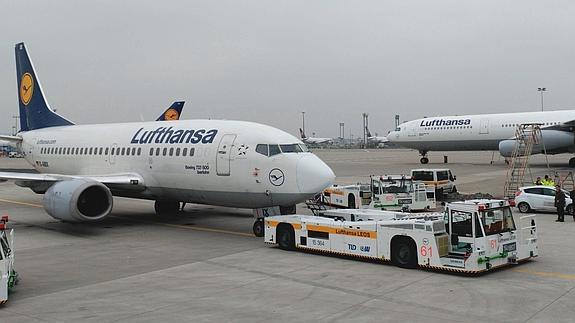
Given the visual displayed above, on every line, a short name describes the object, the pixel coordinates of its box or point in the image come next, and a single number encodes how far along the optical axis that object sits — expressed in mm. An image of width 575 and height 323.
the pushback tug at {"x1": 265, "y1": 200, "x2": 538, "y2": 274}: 12578
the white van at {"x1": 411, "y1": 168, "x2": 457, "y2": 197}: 29562
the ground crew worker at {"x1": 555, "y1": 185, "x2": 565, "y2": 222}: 21016
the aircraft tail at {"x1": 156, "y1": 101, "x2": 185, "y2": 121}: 40891
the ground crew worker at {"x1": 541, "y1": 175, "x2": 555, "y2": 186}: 28402
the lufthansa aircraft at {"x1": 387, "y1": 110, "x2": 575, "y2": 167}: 44125
